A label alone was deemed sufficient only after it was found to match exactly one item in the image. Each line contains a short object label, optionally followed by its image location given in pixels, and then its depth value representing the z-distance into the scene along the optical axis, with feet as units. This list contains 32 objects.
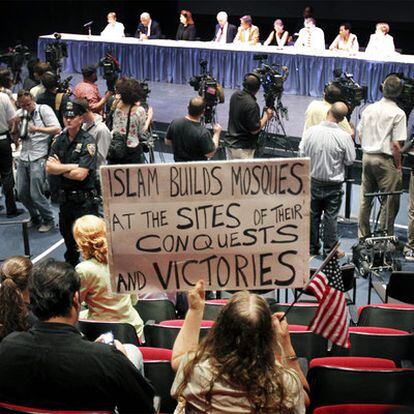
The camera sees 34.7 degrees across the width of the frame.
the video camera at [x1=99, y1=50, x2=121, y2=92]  29.61
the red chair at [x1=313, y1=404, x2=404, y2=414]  9.52
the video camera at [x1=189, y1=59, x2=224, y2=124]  25.44
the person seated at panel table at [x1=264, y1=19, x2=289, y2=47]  42.34
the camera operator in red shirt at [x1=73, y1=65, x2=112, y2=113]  26.40
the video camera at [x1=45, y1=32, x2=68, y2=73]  32.32
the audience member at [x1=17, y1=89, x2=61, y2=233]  21.95
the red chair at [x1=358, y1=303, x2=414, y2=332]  13.93
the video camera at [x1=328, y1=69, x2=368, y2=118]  24.97
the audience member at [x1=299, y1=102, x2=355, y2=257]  19.72
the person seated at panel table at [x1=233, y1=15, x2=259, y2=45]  42.73
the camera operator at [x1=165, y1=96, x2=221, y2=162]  20.18
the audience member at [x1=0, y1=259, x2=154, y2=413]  8.13
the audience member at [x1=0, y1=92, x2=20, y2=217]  22.88
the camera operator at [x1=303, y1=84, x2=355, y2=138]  21.27
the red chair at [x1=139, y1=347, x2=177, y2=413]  10.60
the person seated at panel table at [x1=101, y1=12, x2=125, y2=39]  46.90
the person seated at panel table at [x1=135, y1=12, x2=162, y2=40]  46.39
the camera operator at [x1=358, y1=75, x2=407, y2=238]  19.94
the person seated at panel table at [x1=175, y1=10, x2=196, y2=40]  45.85
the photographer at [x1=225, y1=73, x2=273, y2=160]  22.82
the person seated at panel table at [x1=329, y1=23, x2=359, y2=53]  39.96
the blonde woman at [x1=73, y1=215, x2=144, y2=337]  12.59
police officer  17.15
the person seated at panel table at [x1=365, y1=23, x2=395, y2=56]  39.06
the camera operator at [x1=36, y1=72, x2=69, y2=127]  24.49
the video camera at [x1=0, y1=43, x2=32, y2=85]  36.18
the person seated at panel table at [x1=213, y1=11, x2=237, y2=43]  44.81
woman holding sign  7.43
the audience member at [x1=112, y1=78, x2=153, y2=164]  20.61
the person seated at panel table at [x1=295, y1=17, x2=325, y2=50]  41.37
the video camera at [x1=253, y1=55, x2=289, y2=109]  25.93
